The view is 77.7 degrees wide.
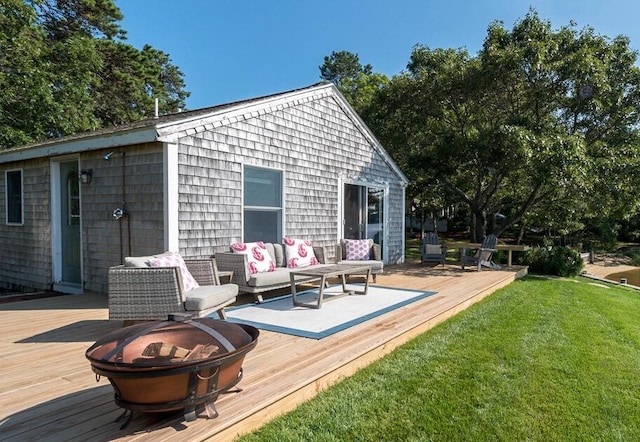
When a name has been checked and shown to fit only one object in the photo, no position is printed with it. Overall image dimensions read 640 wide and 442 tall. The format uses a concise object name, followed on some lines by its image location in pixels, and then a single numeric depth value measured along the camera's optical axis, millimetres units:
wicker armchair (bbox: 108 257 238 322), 3635
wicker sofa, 5312
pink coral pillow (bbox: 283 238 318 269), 6488
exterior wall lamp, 5898
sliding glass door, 8844
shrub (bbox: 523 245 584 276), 10266
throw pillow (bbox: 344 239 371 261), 7840
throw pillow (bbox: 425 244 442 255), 9945
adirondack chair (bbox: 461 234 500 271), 9289
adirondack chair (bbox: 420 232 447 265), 9793
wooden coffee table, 5086
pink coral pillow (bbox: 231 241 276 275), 5734
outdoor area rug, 4168
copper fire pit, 1922
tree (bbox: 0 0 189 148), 10844
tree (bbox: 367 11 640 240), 8969
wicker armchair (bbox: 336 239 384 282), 7578
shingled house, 5328
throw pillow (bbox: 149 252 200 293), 4043
